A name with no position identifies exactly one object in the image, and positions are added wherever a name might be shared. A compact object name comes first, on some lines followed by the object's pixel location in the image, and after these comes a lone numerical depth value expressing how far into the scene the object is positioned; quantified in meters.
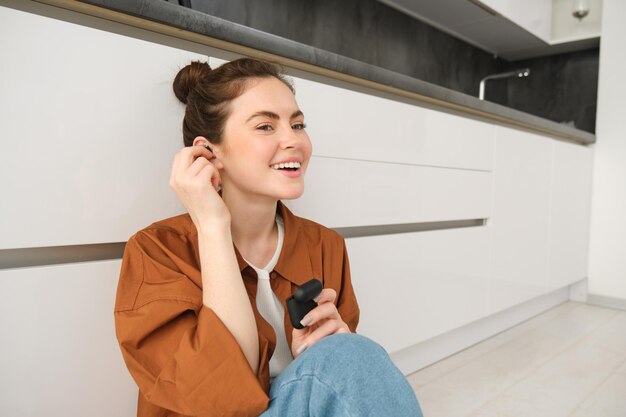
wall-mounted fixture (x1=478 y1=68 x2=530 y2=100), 2.63
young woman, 0.63
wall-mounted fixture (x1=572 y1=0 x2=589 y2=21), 2.78
